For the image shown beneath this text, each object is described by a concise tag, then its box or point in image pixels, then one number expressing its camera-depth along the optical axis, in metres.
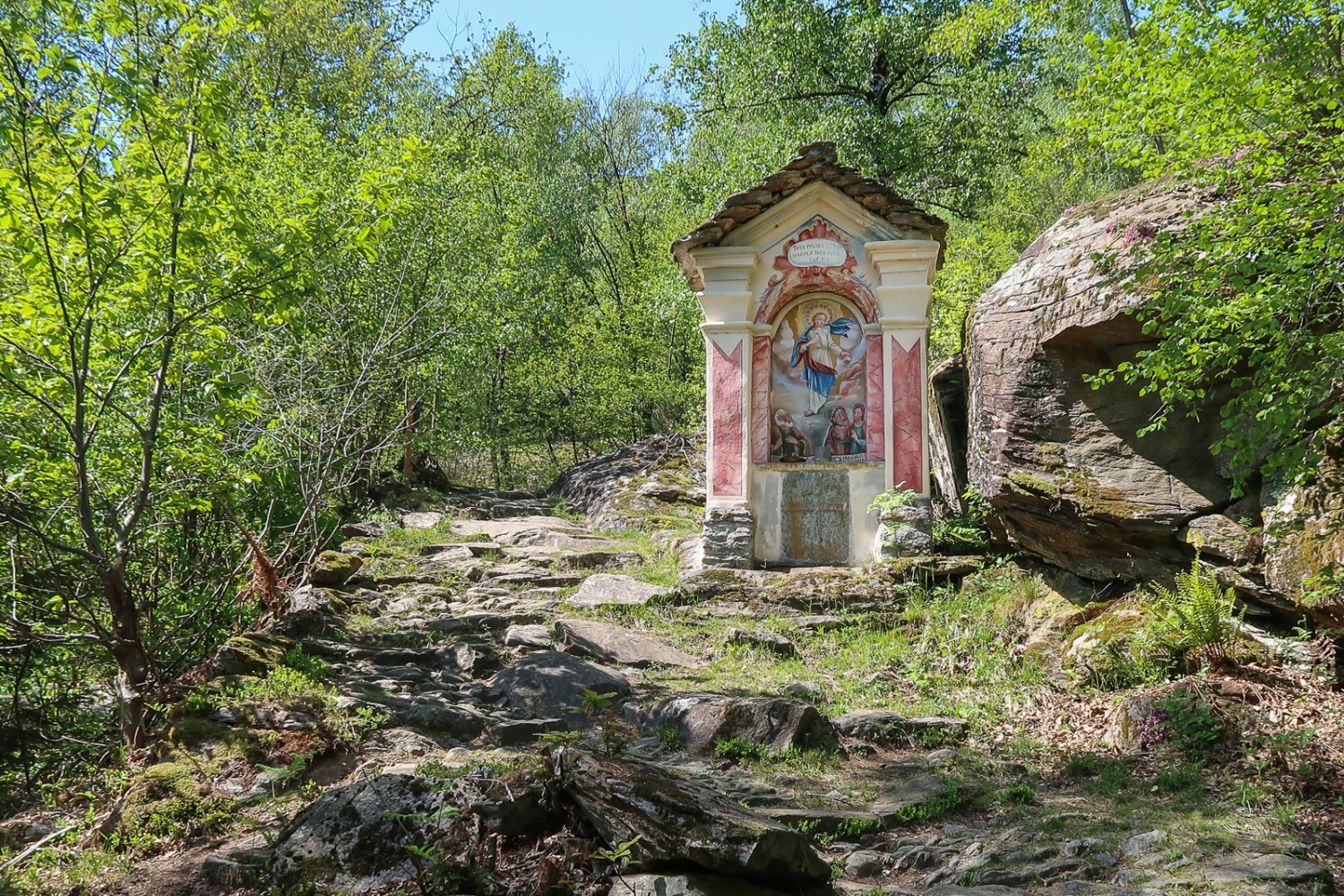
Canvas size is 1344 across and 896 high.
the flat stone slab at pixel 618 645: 8.00
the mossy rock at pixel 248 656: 6.36
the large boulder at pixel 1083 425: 7.25
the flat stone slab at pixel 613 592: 9.69
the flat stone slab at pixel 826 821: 4.84
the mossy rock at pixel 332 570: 9.26
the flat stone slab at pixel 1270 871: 3.93
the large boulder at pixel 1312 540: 5.65
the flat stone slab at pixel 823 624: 9.22
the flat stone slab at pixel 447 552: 11.68
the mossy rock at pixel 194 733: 5.36
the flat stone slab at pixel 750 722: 6.18
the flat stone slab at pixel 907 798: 5.08
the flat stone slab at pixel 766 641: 8.61
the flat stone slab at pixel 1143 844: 4.42
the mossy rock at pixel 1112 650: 6.74
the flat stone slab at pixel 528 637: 8.20
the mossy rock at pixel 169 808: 4.57
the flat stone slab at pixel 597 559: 11.49
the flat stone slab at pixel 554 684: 6.62
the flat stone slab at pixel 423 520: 14.23
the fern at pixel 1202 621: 6.29
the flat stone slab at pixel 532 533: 12.96
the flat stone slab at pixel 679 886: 3.52
